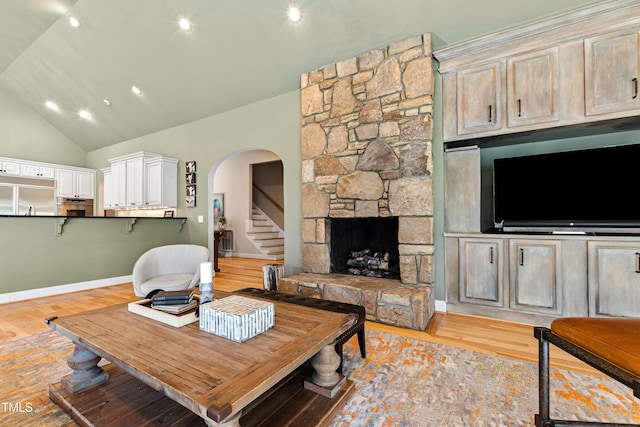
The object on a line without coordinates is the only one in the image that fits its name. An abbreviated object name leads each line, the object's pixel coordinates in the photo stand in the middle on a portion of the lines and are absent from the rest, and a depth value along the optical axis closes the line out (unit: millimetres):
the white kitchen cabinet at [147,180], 5395
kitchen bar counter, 3752
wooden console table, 5660
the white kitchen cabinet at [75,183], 6824
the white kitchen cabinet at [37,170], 6359
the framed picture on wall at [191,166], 5297
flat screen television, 2568
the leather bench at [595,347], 998
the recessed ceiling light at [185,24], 3457
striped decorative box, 1365
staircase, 7756
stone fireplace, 2994
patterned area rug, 1467
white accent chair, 2987
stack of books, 1684
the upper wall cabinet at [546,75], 2408
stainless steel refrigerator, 6207
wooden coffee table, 1013
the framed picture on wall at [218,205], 8508
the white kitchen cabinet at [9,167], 6098
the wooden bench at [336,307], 1860
